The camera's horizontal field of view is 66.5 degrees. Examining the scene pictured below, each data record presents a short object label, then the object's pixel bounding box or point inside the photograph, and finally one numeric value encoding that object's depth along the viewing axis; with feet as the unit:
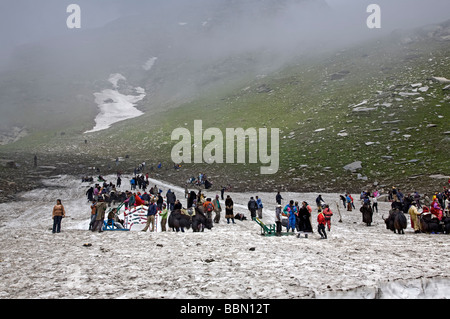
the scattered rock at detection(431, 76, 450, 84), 214.36
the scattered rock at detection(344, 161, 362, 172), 151.64
